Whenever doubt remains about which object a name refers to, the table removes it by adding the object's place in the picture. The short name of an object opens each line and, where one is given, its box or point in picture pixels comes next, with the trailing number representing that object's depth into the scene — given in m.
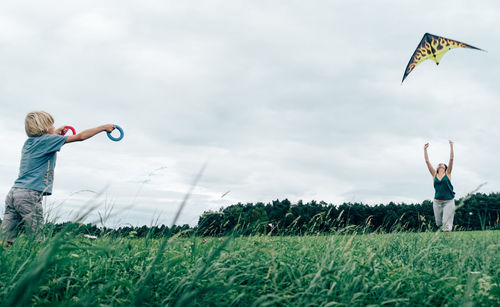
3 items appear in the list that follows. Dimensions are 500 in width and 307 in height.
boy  5.62
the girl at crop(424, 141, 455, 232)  10.29
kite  11.60
